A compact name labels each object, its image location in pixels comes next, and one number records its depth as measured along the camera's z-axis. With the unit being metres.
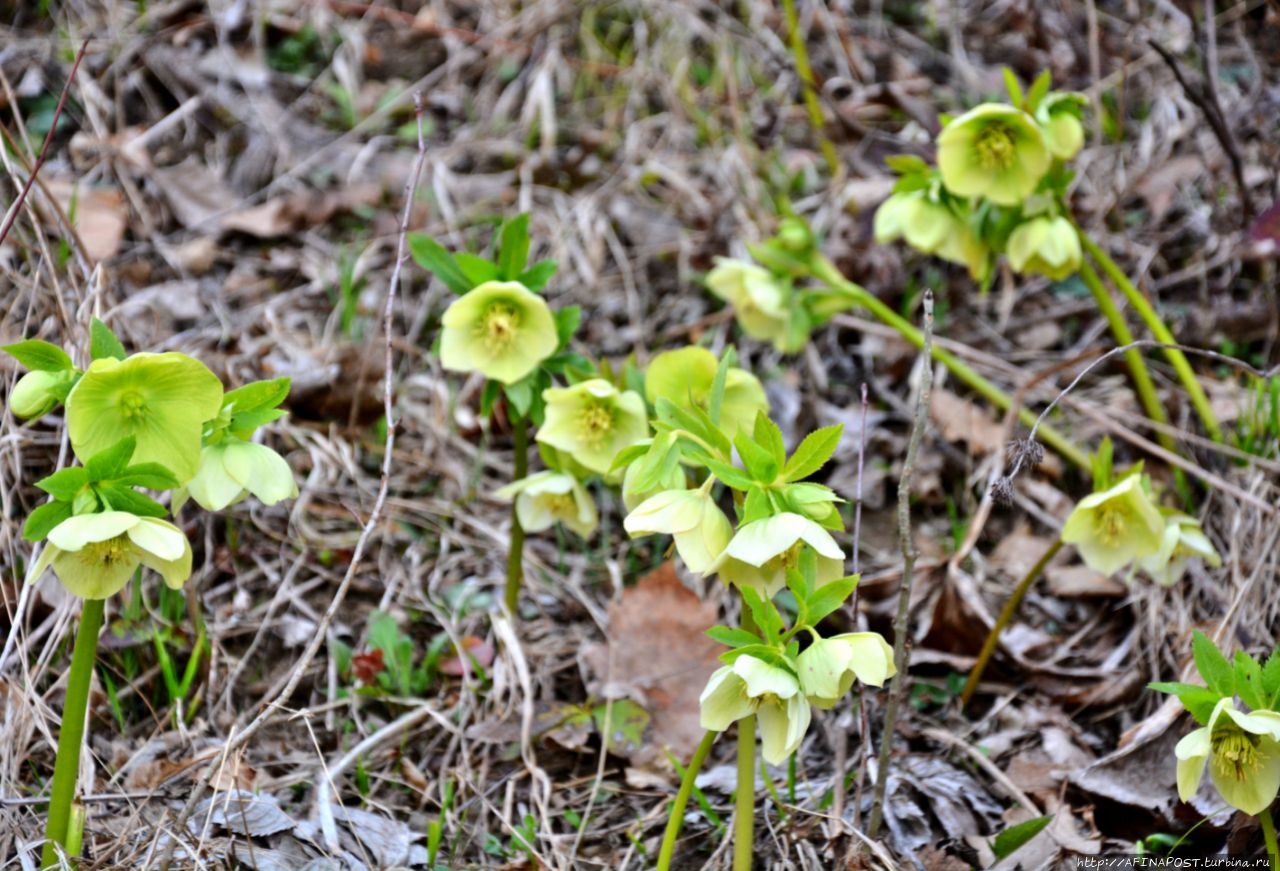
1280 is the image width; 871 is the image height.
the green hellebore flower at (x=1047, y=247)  1.84
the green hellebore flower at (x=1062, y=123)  1.83
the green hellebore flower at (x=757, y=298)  1.92
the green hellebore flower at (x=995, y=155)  1.82
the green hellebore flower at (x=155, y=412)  1.63
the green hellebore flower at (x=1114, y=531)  1.77
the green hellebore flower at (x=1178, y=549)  1.79
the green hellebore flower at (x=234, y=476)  1.65
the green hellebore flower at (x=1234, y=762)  1.64
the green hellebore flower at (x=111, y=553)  1.60
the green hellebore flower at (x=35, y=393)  1.62
